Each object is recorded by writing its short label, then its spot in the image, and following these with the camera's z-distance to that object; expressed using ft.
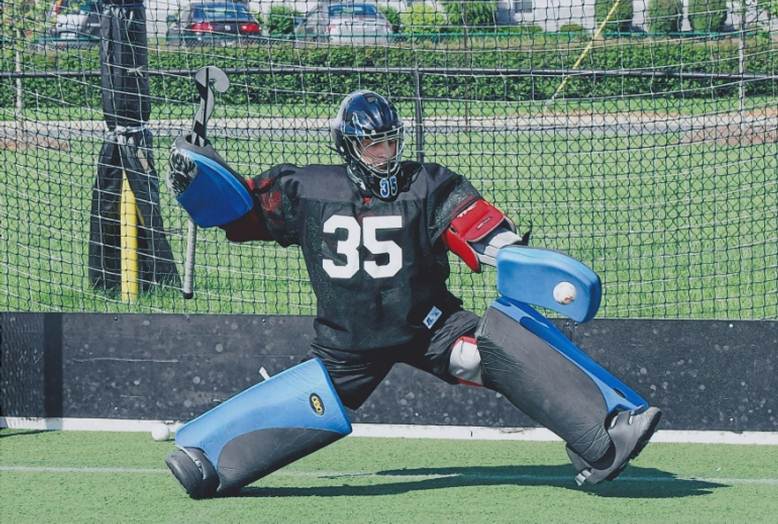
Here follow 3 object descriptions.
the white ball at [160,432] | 37.60
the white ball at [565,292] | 28.76
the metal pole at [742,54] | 44.91
